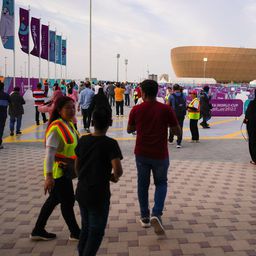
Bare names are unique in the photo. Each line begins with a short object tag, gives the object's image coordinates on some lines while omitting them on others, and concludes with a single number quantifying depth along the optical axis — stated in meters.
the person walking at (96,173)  2.75
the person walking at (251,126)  7.46
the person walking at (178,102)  9.35
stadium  115.75
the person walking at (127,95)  25.75
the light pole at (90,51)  26.91
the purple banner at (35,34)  25.72
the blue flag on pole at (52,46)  31.20
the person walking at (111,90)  24.03
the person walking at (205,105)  13.31
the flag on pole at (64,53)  35.53
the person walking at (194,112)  10.27
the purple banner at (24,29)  23.28
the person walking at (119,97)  17.19
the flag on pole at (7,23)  19.20
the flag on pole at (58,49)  33.25
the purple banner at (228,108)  16.86
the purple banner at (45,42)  28.08
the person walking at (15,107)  11.26
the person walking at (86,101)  12.35
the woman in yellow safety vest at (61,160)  3.43
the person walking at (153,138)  3.89
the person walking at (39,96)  13.58
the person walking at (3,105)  9.18
